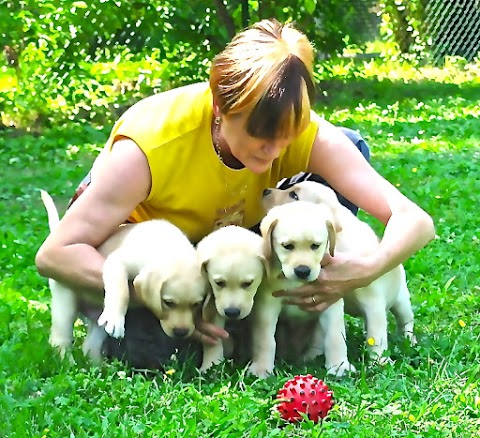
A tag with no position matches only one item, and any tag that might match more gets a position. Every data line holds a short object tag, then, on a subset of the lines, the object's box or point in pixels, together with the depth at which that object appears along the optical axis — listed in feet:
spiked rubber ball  9.46
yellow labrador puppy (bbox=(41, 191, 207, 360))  10.82
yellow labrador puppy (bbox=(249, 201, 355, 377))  10.94
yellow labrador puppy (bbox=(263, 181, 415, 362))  11.74
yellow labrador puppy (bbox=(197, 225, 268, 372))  10.78
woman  10.82
